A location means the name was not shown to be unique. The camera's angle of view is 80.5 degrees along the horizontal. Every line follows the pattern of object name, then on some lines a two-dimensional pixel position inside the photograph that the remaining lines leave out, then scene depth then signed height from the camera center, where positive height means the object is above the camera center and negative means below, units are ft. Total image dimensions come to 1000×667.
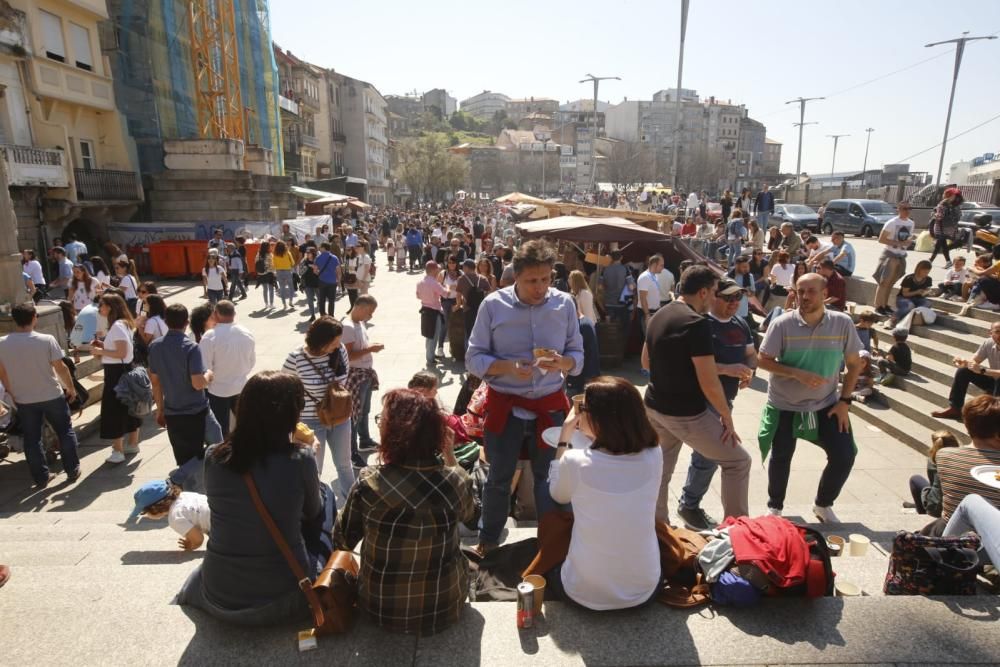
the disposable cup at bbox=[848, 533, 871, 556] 12.57 -7.09
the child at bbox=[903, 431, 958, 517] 13.10 -6.46
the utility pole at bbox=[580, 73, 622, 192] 105.85 +21.80
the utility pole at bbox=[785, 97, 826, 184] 143.70 +22.27
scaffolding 70.85 +17.19
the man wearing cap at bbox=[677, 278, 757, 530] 14.79 -4.01
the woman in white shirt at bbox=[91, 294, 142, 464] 19.34 -5.43
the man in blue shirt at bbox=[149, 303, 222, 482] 16.53 -5.20
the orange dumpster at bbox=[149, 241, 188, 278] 61.36 -6.05
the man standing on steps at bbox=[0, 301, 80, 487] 17.16 -5.35
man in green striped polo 14.35 -4.25
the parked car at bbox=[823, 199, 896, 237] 75.15 -1.38
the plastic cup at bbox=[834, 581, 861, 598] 10.21 -6.53
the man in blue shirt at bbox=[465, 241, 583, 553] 11.82 -3.23
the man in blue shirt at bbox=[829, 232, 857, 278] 36.91 -3.13
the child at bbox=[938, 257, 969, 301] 32.04 -4.08
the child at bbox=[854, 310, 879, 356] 26.96 -5.47
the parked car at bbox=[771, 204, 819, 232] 82.23 -1.58
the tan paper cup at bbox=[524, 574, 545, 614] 9.09 -5.79
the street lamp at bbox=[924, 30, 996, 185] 86.02 +21.26
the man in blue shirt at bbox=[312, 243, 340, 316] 39.45 -4.83
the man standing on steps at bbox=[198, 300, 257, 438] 17.47 -4.59
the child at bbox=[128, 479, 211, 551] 11.13 -6.17
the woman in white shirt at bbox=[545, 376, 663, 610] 8.71 -4.31
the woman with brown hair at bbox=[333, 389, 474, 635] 8.31 -4.43
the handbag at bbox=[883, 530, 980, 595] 9.80 -5.90
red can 8.89 -5.96
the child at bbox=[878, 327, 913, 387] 26.45 -6.77
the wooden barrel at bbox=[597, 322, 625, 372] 30.94 -7.16
